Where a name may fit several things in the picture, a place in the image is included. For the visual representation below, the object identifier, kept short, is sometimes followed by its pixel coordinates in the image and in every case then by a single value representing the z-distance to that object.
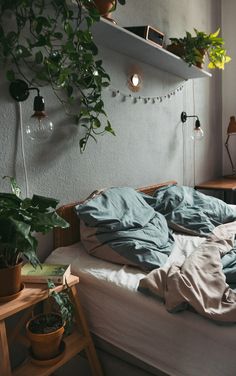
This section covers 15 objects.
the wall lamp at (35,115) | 1.30
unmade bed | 0.99
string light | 1.93
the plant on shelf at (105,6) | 1.51
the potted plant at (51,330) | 1.09
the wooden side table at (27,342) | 0.99
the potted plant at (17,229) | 0.93
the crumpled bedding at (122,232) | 1.39
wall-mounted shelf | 1.58
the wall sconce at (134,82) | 2.05
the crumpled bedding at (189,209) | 1.85
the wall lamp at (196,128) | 2.66
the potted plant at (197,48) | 2.22
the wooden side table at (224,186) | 2.77
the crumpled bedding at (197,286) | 1.01
